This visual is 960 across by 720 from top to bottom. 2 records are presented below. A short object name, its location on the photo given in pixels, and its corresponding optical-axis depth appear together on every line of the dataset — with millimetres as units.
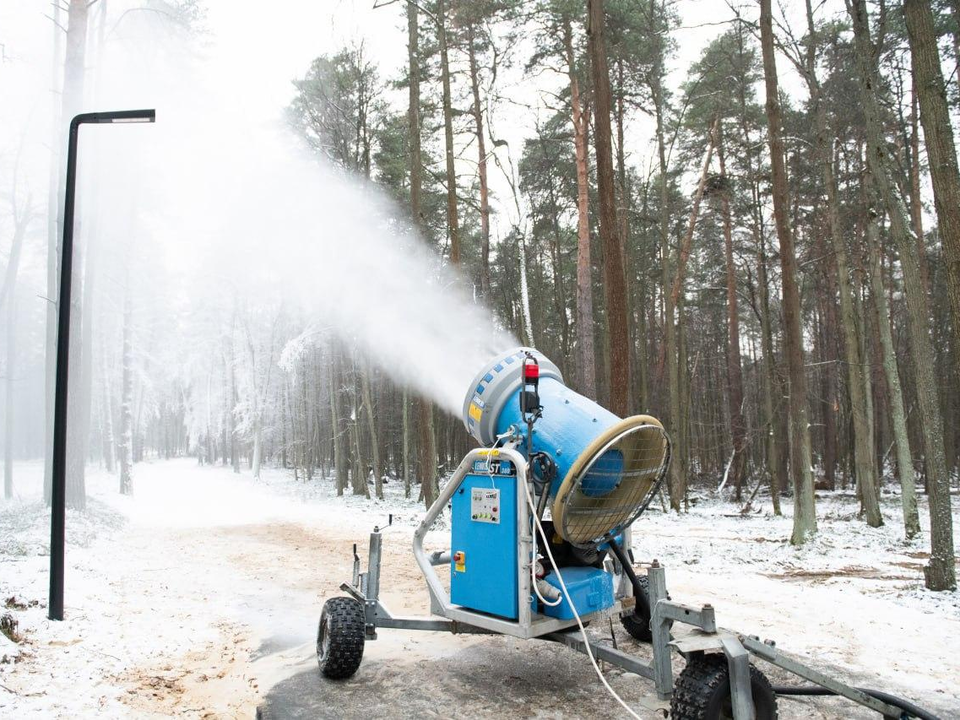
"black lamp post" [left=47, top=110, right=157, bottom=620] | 6012
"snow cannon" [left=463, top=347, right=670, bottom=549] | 3924
